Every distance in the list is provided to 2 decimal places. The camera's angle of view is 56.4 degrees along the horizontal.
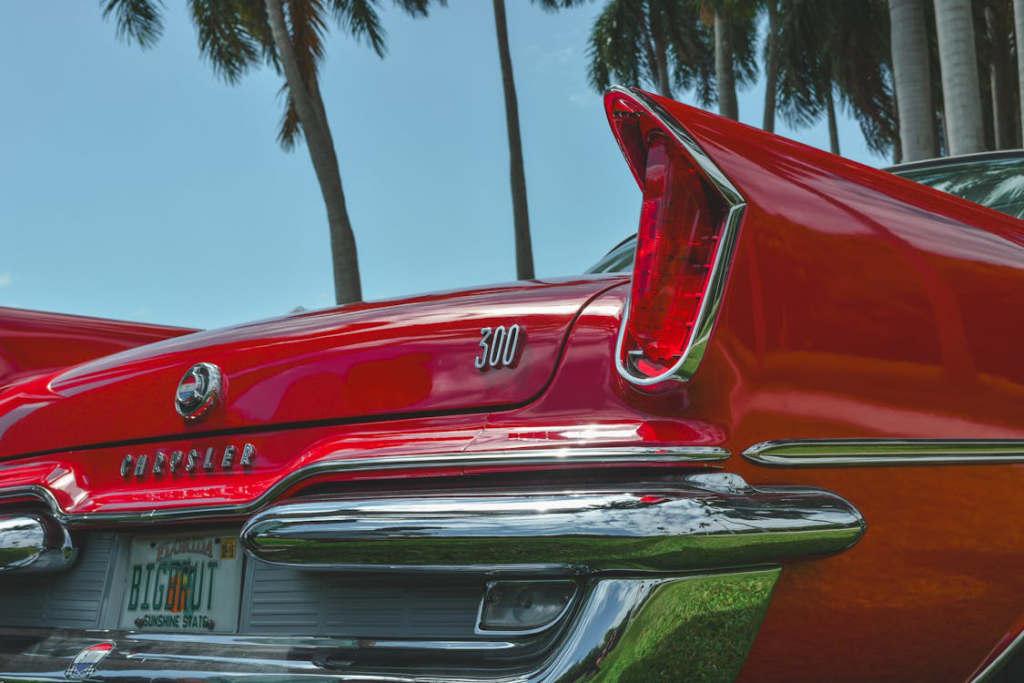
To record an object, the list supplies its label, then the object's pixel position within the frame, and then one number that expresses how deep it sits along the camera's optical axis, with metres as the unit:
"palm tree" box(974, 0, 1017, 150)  19.04
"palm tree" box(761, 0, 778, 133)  20.20
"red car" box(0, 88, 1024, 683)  1.24
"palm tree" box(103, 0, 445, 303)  11.54
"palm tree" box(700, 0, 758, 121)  13.55
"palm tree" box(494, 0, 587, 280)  14.28
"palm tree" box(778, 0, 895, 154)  19.98
